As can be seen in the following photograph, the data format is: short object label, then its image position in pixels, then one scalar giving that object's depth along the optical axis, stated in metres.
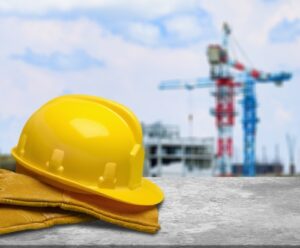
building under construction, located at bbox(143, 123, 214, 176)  34.75
